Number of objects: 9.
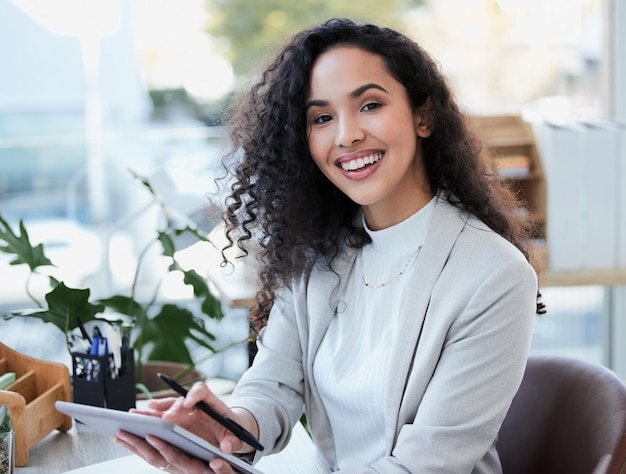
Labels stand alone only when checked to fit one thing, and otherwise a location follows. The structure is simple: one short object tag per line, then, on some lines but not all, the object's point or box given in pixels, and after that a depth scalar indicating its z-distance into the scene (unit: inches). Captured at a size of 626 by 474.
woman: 48.8
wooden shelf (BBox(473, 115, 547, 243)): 105.2
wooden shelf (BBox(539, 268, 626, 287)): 102.5
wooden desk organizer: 54.4
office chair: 48.6
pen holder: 60.9
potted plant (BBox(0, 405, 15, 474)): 48.1
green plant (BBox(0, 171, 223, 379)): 63.7
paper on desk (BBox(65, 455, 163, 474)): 51.7
